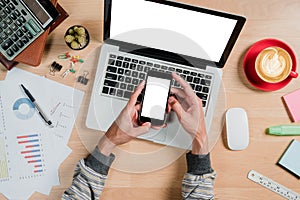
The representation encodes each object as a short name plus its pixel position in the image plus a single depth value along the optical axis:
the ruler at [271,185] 1.01
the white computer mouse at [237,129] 1.00
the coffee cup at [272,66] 0.97
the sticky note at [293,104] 1.02
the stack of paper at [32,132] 0.99
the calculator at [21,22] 0.88
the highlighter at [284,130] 1.01
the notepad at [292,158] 1.01
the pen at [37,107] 0.99
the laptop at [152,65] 0.92
